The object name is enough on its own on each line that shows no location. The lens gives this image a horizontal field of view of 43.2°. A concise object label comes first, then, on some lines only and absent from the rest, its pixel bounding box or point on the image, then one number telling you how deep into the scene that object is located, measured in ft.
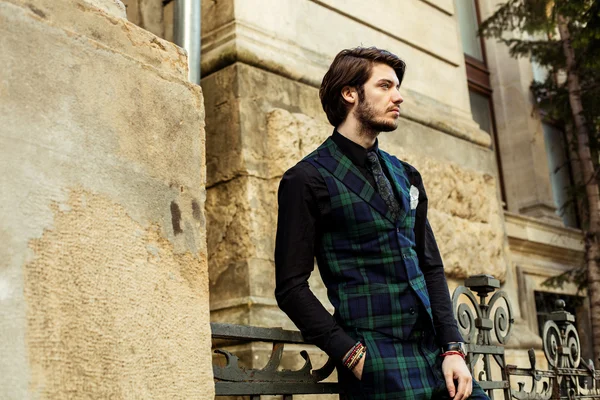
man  7.87
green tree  25.54
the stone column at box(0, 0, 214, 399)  5.44
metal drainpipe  15.70
